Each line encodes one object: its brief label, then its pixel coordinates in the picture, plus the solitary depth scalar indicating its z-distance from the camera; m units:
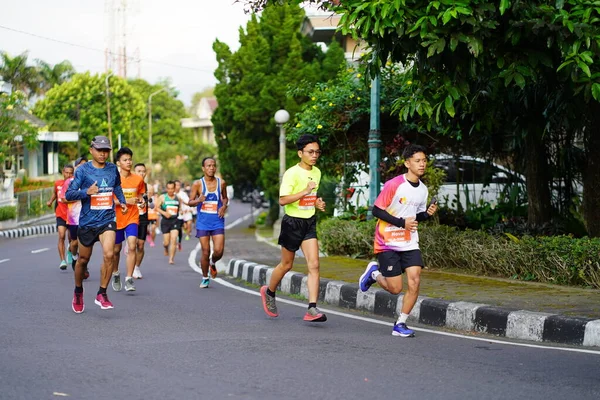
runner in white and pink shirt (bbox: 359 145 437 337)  8.50
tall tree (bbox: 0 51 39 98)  44.56
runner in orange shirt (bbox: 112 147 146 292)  12.34
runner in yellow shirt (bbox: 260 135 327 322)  9.34
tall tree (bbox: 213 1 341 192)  34.12
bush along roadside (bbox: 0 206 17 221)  35.10
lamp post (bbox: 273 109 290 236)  24.70
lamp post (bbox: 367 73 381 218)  15.01
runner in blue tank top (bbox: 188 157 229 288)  13.16
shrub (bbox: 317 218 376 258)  15.21
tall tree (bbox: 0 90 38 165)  33.12
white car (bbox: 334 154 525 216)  16.42
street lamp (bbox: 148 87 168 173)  65.10
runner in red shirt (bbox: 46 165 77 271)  16.17
